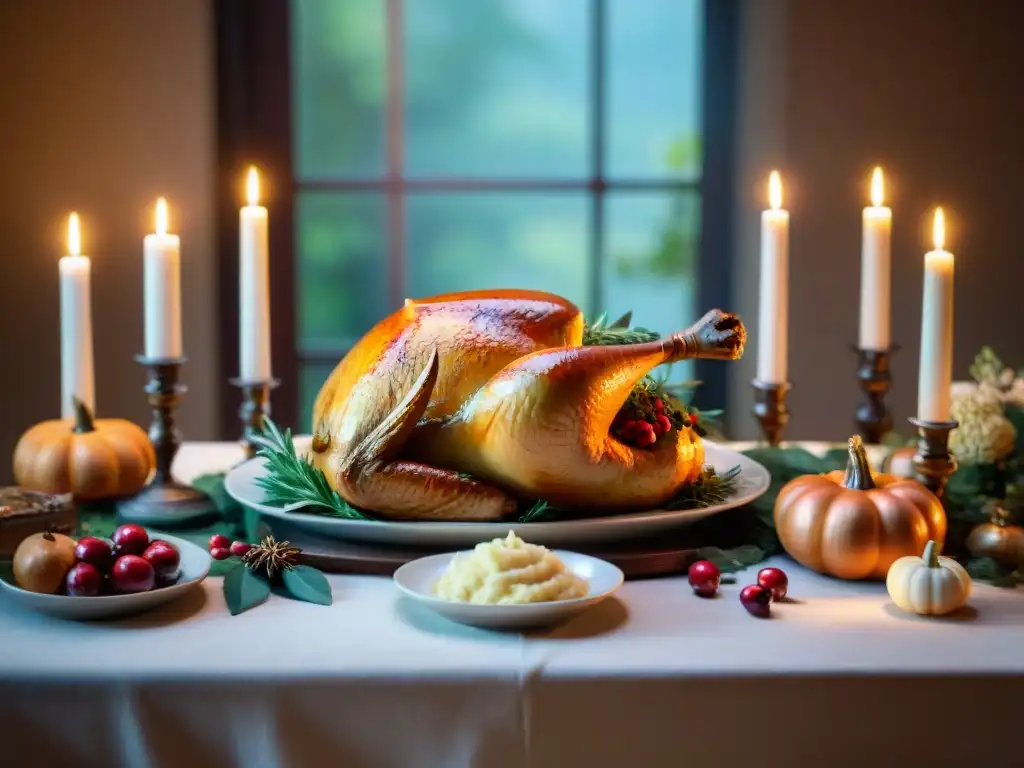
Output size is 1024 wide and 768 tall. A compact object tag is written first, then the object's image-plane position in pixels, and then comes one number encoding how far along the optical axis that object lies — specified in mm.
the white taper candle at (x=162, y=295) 1368
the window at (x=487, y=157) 2689
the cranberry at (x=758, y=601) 1000
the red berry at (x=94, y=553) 1001
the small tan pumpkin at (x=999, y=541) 1130
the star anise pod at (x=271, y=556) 1077
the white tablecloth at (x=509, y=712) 870
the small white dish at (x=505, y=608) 927
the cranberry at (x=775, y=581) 1031
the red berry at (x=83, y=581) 972
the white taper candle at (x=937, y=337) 1208
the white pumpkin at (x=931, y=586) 991
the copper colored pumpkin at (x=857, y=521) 1078
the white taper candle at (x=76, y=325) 1476
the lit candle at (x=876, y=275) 1610
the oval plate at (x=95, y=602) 957
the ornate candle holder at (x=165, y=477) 1289
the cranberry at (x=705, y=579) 1053
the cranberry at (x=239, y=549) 1126
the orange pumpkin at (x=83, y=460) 1378
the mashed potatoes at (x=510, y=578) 943
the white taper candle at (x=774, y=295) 1591
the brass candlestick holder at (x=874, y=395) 1634
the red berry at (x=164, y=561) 1018
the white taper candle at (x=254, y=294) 1521
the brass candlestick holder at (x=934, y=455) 1204
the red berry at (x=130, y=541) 1036
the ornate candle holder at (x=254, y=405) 1510
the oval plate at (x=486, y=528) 1103
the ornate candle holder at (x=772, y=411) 1580
